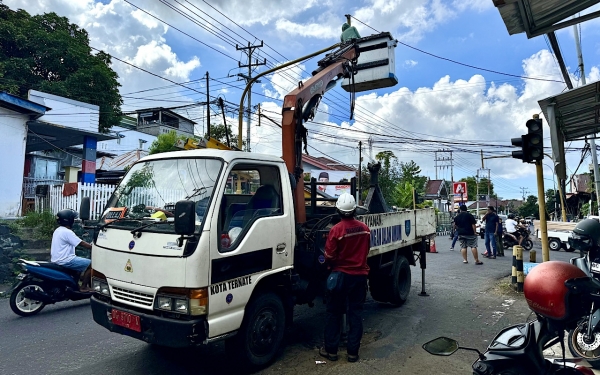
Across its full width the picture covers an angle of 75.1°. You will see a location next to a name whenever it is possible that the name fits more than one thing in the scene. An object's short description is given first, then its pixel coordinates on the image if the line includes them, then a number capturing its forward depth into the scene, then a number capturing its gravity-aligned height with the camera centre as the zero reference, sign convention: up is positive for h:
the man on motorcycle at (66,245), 5.92 -0.52
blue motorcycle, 5.74 -1.14
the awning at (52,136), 13.41 +2.89
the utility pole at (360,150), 31.42 +5.11
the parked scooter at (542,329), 2.32 -0.78
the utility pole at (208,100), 17.62 +5.60
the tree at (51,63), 20.66 +8.27
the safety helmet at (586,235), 3.86 -0.23
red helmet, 2.31 -0.46
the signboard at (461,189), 23.59 +1.39
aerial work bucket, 8.54 +3.32
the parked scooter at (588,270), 3.69 -0.60
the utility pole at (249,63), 21.25 +8.41
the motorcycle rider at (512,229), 16.17 -0.71
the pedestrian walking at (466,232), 11.29 -0.58
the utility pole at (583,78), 12.16 +4.22
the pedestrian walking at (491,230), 12.84 -0.60
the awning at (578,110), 6.17 +1.82
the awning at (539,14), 4.73 +2.51
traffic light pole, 6.45 +0.09
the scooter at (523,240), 16.12 -1.19
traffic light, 6.30 +1.14
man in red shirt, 4.21 -0.69
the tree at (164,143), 20.92 +3.78
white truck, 3.31 -0.39
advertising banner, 29.64 +2.87
